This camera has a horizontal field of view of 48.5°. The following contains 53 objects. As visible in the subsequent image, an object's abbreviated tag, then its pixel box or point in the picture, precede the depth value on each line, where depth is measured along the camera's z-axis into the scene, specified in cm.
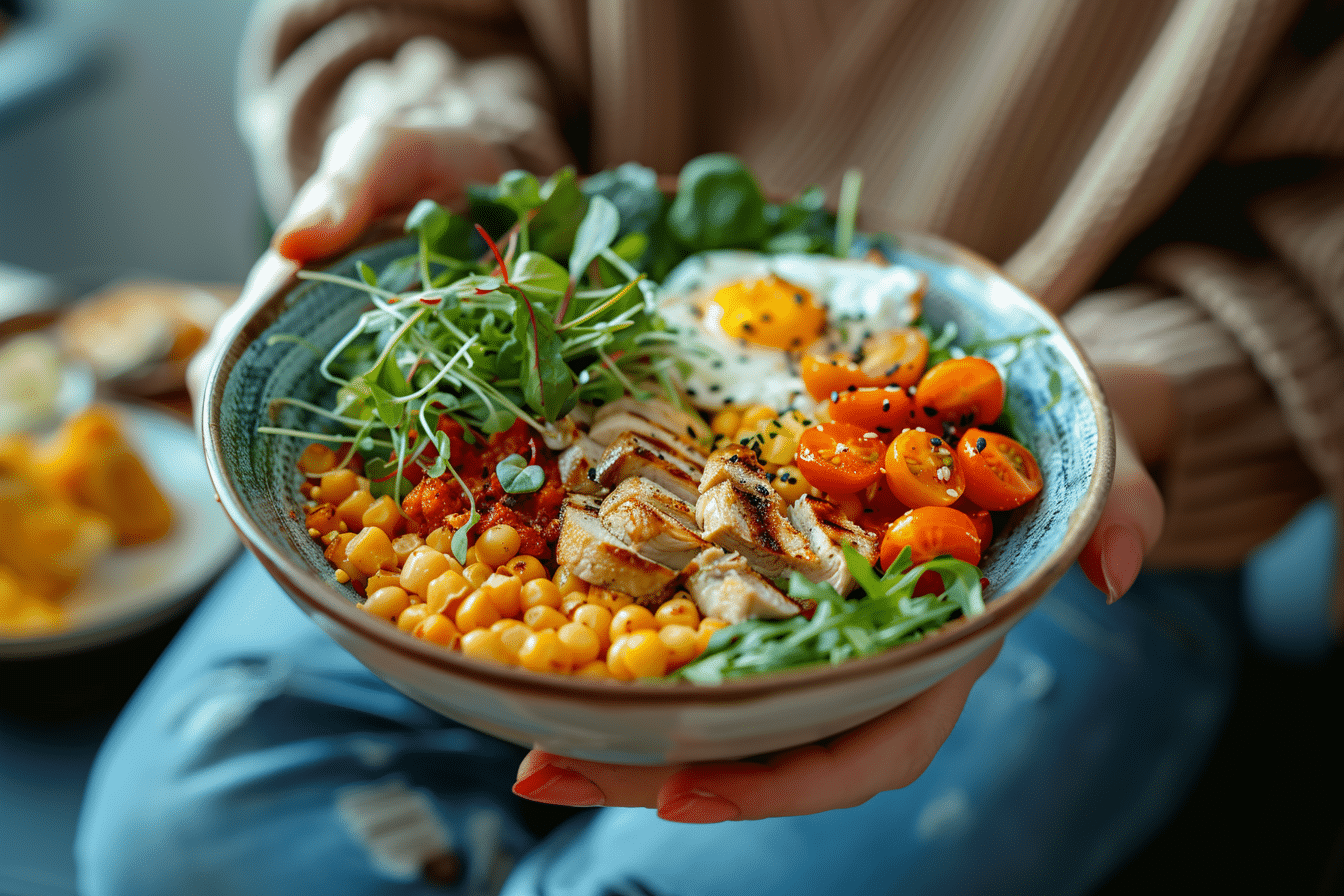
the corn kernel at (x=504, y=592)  35
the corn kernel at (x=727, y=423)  41
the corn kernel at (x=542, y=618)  35
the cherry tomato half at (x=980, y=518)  37
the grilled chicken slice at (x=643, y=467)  38
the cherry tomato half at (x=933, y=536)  35
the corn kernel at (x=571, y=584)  36
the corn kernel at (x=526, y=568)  36
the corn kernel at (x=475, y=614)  34
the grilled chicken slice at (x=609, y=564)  35
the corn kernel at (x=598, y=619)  35
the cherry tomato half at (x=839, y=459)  37
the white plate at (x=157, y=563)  52
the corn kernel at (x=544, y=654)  33
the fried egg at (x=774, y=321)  42
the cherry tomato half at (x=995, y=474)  37
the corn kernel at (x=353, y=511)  38
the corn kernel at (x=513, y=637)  34
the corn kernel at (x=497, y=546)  36
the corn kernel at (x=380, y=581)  36
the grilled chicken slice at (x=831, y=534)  36
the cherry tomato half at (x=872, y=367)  40
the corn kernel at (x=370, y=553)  36
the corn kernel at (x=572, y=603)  35
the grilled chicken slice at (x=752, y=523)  36
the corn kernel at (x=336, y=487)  38
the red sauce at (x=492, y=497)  37
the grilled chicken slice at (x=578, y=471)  38
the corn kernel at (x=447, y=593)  35
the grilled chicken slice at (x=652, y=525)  36
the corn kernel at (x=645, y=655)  33
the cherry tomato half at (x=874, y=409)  39
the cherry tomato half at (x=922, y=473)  37
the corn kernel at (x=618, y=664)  33
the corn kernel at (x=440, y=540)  37
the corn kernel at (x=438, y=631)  33
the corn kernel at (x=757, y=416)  40
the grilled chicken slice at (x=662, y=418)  40
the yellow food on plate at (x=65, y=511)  54
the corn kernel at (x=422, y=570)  35
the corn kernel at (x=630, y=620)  34
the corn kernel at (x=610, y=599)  35
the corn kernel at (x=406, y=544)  37
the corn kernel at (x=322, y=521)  37
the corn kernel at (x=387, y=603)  35
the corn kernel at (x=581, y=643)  34
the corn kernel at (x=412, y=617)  34
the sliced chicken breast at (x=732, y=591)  34
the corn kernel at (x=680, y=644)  33
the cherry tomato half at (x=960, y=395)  39
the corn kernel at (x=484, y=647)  33
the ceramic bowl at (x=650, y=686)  31
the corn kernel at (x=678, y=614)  35
